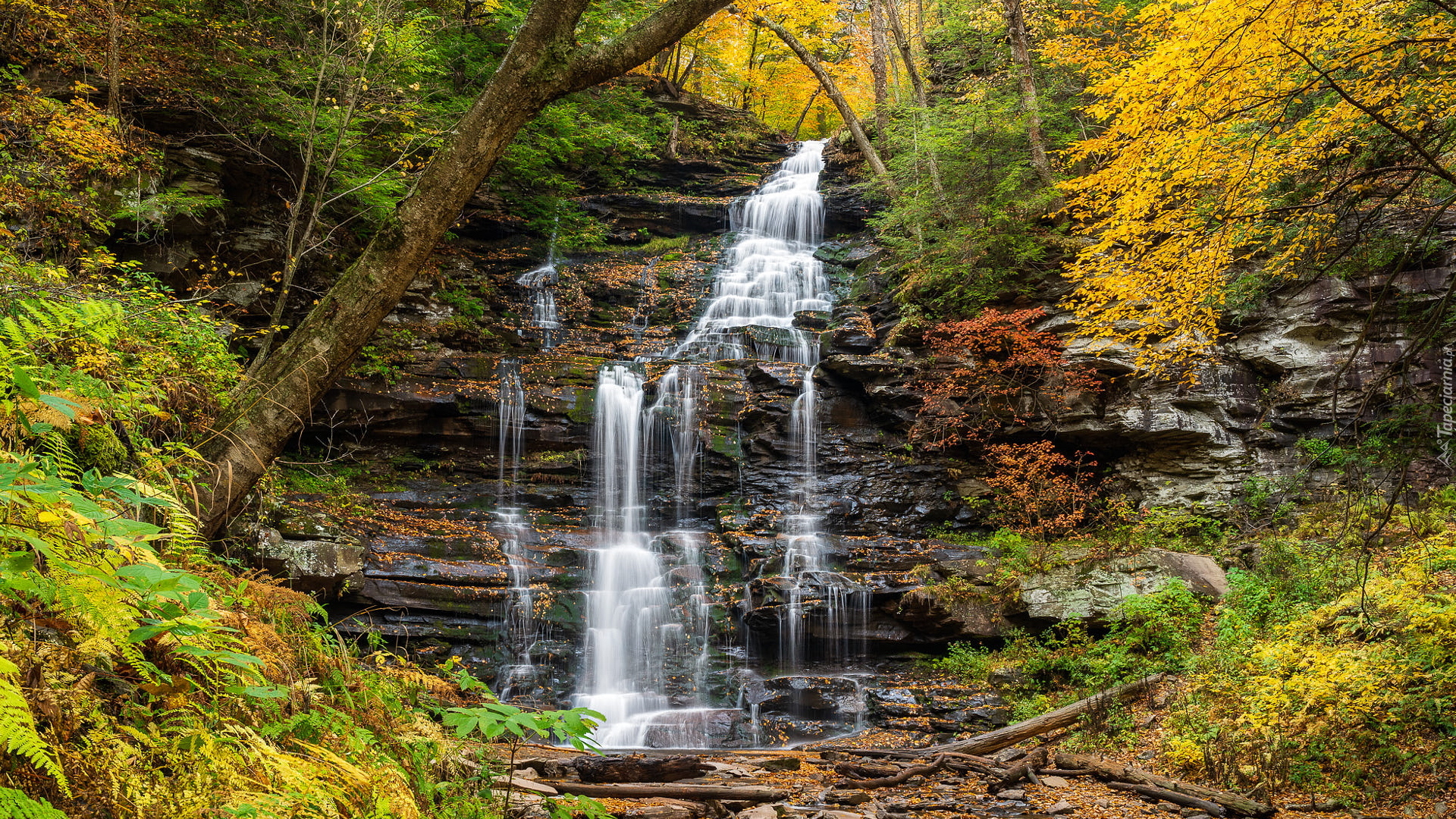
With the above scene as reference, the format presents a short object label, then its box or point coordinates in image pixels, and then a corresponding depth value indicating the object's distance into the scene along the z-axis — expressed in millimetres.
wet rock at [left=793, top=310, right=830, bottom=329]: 16375
